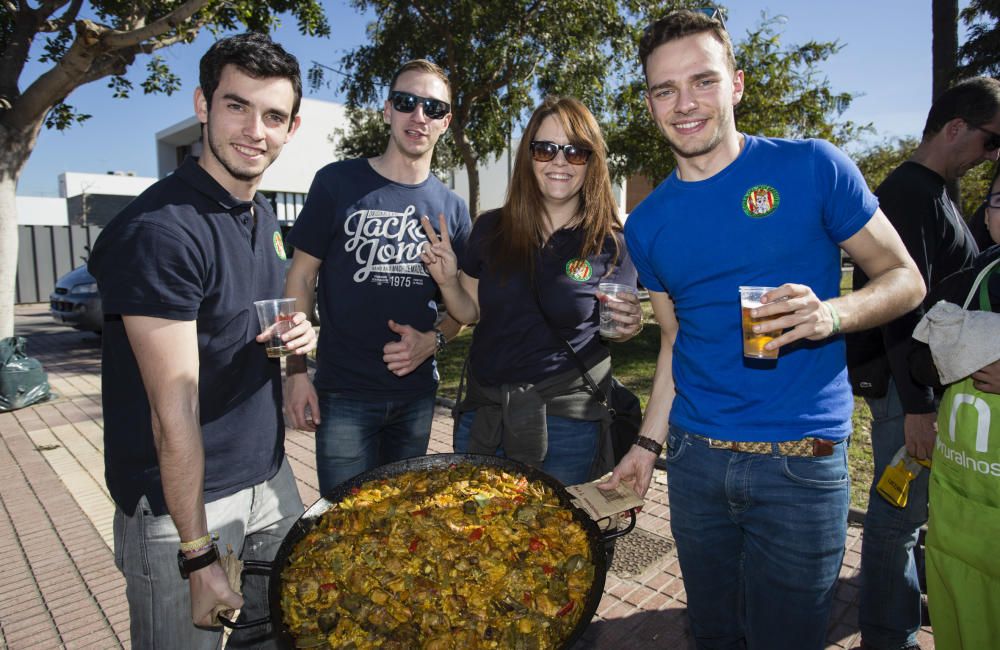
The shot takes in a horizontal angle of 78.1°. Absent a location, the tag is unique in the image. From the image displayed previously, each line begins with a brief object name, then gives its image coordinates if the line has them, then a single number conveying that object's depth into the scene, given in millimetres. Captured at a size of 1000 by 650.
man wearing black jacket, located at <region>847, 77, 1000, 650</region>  2756
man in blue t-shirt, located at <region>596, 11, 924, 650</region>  2023
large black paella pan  1903
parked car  12023
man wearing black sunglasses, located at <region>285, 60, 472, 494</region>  2928
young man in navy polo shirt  1799
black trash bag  7617
